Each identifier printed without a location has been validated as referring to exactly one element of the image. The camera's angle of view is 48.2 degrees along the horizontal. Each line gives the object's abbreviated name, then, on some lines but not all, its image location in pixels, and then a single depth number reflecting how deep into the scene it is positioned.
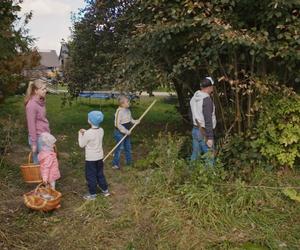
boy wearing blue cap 4.33
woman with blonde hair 4.64
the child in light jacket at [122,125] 5.56
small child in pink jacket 4.33
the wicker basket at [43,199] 3.97
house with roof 56.76
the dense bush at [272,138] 4.54
